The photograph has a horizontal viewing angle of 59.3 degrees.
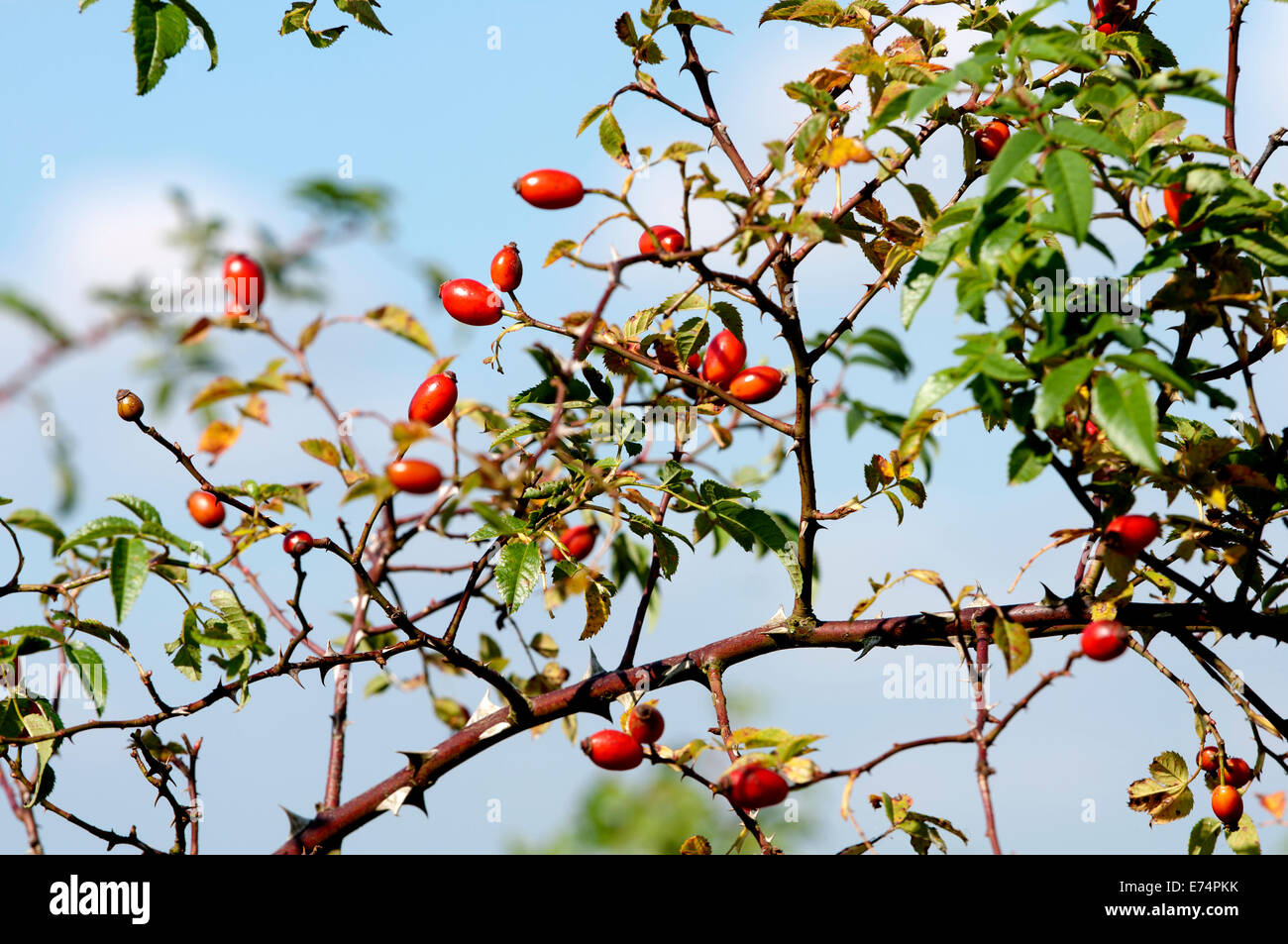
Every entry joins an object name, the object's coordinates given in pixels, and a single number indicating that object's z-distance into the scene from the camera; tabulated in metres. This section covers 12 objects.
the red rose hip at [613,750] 2.33
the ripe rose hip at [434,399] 2.26
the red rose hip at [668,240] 2.25
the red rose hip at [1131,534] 2.19
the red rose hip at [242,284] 1.86
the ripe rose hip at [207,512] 2.45
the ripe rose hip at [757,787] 2.08
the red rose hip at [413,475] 1.75
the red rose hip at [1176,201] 2.19
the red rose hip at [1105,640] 2.07
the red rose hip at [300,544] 2.22
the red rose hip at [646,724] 2.34
